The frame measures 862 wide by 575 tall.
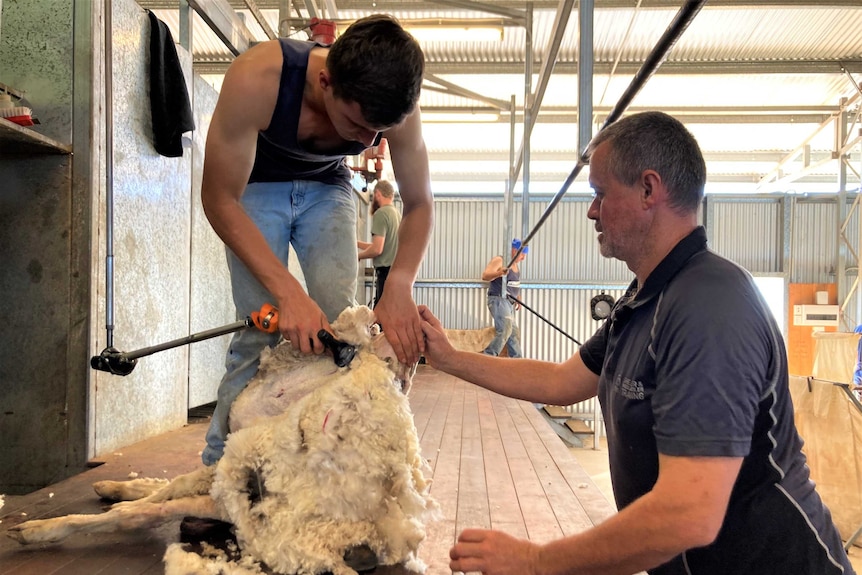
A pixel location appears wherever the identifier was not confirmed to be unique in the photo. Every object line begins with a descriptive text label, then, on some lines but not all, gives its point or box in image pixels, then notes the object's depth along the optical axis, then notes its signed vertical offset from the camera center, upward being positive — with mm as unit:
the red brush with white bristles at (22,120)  2416 +674
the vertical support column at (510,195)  7453 +1188
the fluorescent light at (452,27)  5715 +2585
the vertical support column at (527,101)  5363 +1750
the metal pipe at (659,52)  1146 +550
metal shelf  2326 +609
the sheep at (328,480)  1579 -546
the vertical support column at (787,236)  11617 +1045
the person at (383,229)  6719 +656
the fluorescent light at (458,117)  9086 +2664
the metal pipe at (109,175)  2488 +474
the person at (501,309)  7789 -321
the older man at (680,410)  1015 -238
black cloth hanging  3275 +1077
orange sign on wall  11547 -894
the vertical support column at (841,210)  8695 +1418
